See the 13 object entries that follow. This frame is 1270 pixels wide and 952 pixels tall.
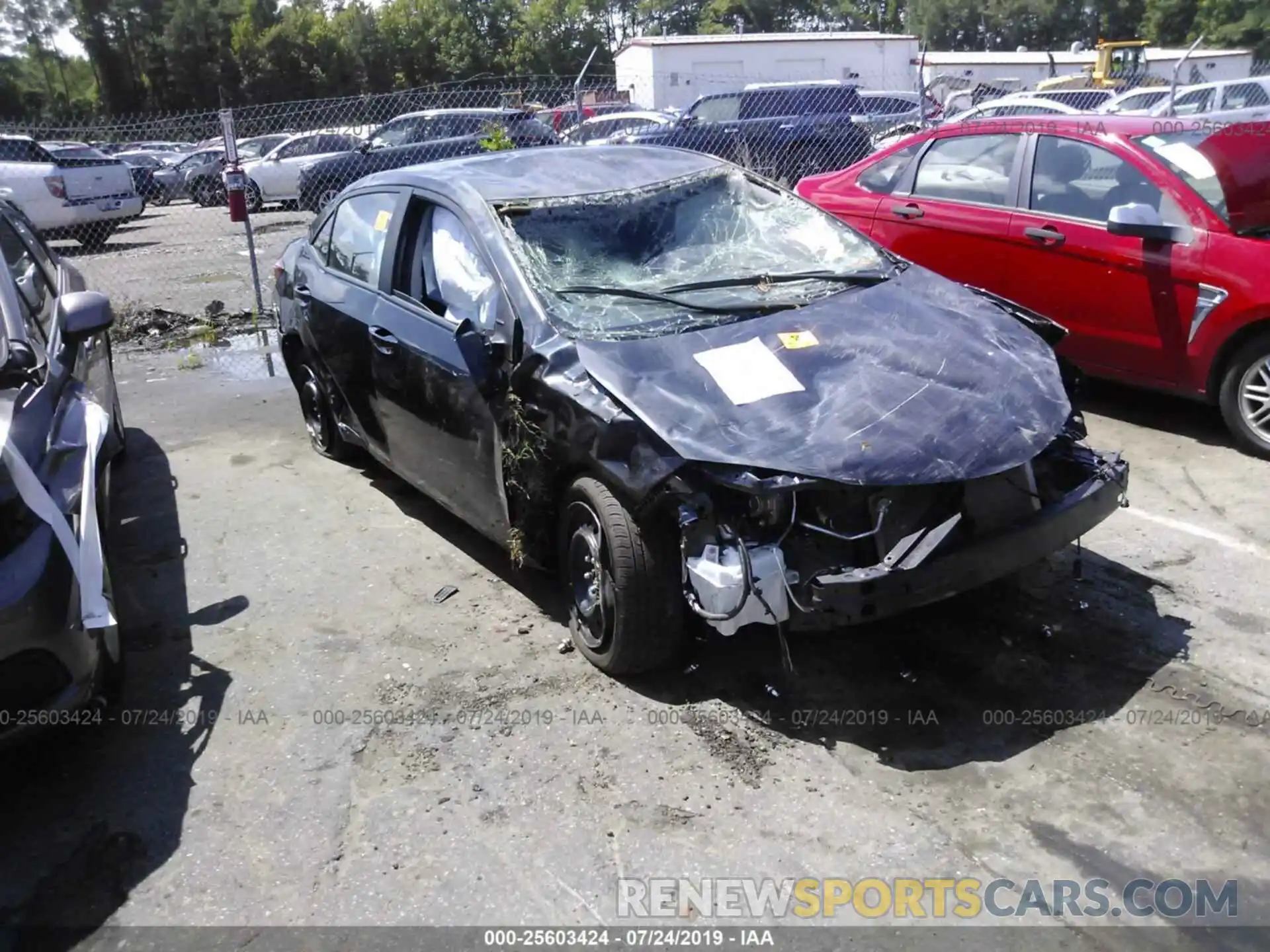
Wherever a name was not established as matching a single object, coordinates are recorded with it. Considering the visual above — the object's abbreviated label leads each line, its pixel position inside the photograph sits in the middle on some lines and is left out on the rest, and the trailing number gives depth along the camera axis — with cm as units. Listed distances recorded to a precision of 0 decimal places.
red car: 536
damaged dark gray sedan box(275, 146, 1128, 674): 332
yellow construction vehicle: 2605
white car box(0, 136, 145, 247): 1496
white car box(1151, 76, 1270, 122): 1252
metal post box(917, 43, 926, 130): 1268
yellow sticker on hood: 381
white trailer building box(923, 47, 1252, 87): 3089
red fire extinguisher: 943
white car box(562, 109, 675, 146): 1983
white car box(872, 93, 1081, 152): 1424
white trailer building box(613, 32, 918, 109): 3206
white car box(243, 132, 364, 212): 2108
